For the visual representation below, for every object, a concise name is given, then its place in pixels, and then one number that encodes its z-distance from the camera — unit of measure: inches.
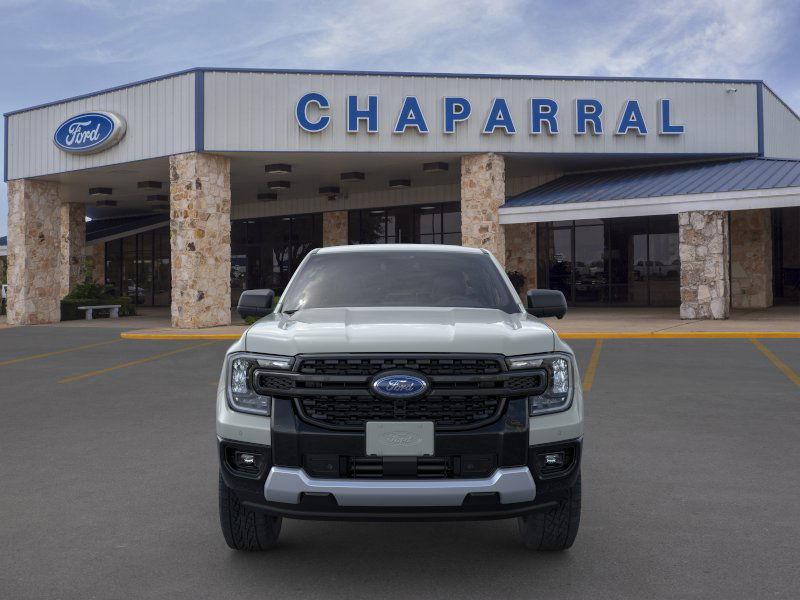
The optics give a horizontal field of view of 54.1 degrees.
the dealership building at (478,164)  858.1
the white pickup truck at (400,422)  142.6
